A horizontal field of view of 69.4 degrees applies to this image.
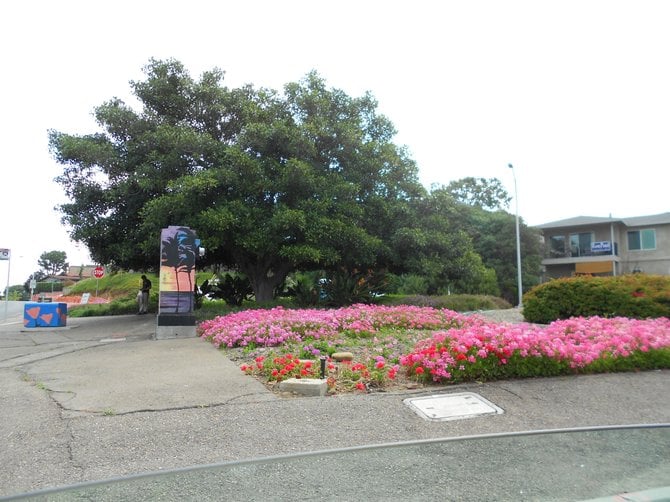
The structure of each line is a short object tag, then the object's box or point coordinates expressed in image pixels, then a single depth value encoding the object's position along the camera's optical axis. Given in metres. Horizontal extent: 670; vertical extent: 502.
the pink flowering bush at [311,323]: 8.72
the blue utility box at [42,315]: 13.95
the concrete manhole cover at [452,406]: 4.47
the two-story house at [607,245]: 32.53
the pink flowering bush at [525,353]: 5.55
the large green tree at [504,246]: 33.44
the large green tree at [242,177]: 13.16
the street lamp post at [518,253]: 27.77
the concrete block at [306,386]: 5.12
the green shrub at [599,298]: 10.29
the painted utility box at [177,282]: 10.70
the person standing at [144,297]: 19.47
